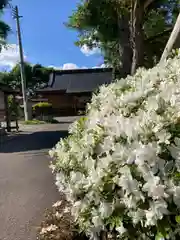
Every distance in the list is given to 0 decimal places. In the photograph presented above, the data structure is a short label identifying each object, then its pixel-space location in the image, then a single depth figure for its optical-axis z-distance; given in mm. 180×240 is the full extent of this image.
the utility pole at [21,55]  14907
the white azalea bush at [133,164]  946
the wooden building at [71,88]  20362
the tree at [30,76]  24958
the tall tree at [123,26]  4645
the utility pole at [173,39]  2248
